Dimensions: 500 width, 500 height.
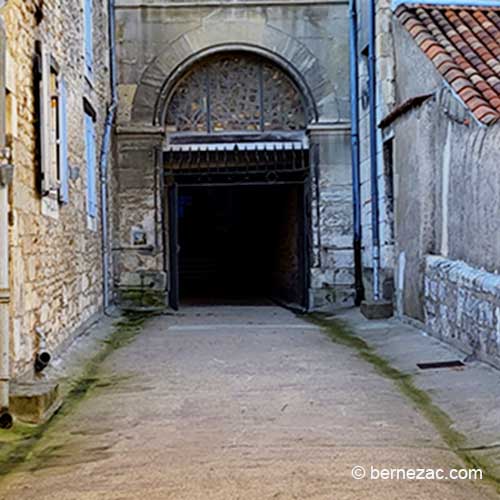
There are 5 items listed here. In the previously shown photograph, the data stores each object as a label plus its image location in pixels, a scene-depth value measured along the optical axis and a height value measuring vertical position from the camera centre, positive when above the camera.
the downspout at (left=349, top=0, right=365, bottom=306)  12.45 +1.68
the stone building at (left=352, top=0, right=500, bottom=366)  6.65 +0.83
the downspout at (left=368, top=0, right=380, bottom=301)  11.11 +1.36
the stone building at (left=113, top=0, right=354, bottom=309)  12.72 +2.07
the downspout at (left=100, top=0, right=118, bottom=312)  11.45 +1.43
